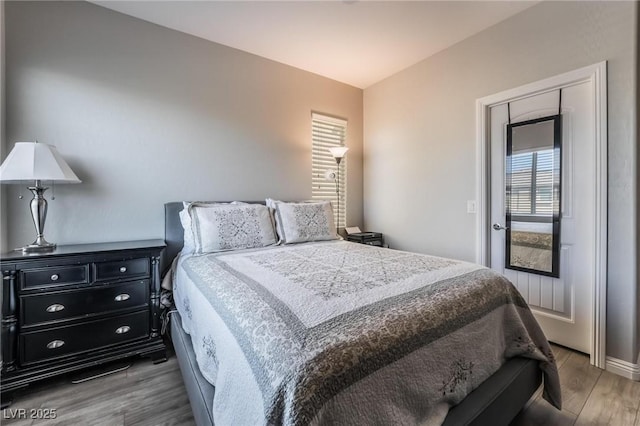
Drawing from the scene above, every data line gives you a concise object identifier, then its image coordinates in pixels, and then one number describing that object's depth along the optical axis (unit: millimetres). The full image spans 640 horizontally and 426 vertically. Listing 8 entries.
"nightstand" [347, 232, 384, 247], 3550
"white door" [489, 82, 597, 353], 2098
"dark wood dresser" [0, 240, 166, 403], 1694
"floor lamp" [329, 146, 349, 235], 3414
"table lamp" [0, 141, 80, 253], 1744
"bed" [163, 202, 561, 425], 789
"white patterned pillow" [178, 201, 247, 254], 2271
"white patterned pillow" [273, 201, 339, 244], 2621
